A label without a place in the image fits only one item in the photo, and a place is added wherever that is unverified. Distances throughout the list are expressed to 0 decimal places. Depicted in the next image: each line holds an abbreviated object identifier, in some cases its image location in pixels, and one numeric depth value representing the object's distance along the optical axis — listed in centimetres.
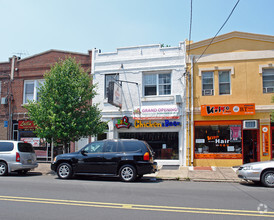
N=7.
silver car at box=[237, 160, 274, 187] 984
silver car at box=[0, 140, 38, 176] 1234
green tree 1335
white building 1578
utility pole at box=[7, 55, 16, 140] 1862
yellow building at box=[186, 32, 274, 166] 1472
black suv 1081
